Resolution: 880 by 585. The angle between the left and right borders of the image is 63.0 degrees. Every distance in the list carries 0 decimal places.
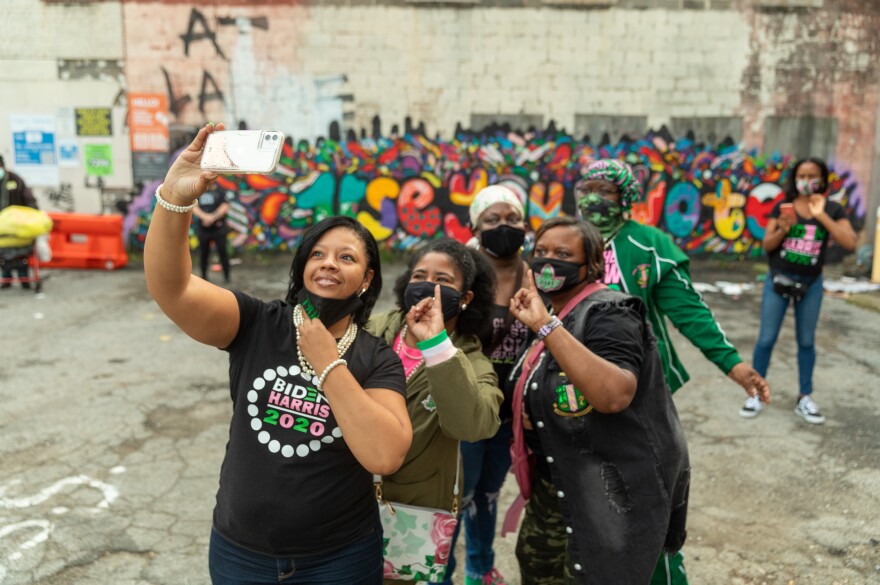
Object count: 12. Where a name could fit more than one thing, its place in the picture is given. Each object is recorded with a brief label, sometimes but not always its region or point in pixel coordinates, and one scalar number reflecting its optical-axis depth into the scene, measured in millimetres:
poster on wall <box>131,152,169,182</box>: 12430
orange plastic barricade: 11625
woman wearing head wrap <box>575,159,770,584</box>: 3219
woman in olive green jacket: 2244
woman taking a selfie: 1875
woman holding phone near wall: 5430
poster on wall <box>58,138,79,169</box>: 12406
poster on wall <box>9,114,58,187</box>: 12359
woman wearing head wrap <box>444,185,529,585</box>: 3143
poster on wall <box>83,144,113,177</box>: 12406
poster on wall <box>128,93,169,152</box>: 12305
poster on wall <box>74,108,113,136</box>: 12328
